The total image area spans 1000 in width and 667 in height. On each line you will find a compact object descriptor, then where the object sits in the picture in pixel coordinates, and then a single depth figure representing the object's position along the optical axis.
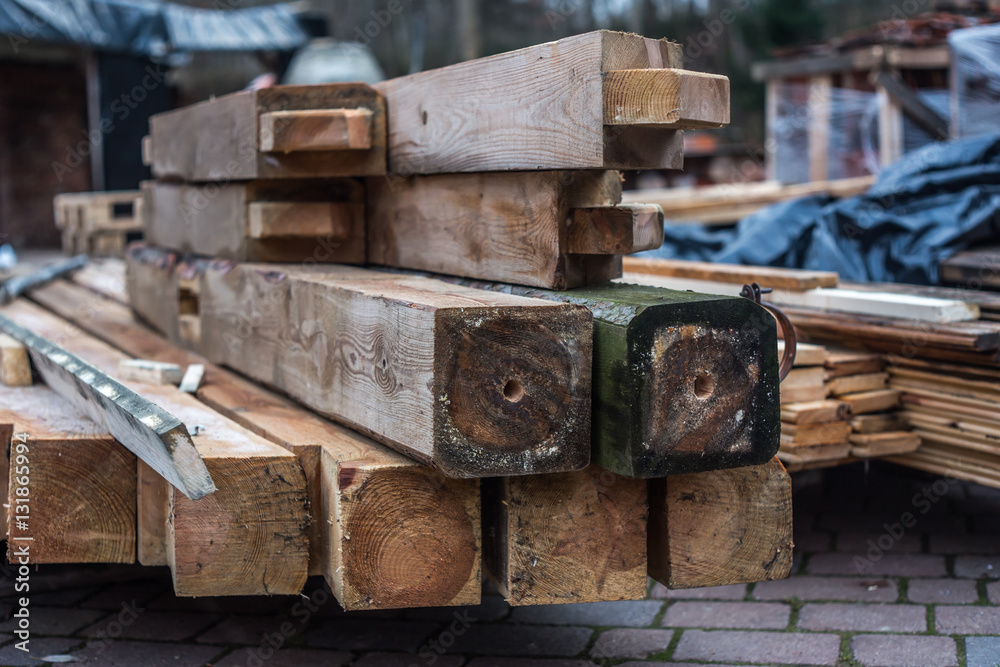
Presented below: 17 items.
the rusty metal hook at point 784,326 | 2.64
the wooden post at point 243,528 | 2.42
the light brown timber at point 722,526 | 2.49
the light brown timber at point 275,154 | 3.24
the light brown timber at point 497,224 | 2.58
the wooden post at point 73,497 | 2.64
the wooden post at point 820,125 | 8.98
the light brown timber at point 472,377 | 2.18
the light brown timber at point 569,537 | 2.38
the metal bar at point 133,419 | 2.16
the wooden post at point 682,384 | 2.19
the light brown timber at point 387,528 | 2.34
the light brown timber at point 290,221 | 3.44
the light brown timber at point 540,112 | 2.32
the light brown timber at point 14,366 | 3.49
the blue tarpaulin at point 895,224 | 4.65
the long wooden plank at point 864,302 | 3.49
